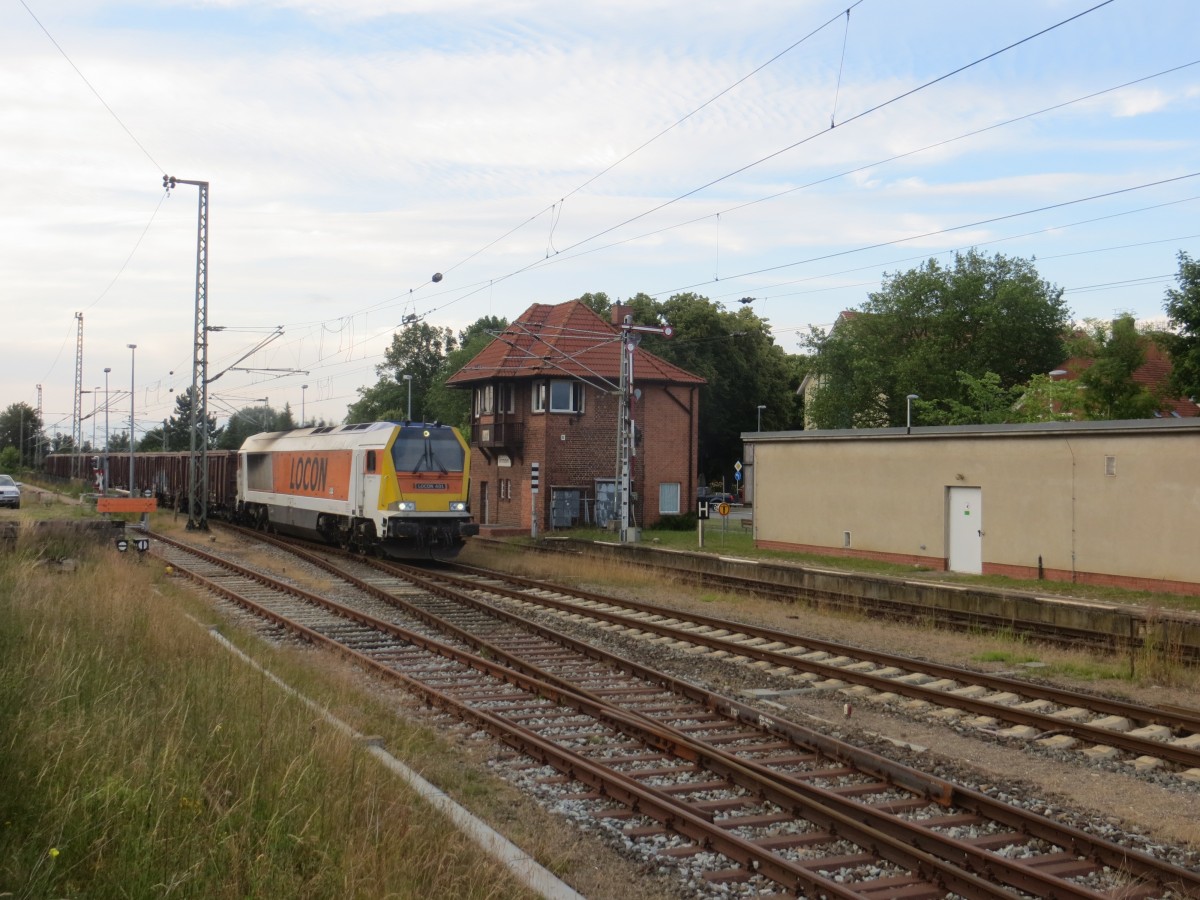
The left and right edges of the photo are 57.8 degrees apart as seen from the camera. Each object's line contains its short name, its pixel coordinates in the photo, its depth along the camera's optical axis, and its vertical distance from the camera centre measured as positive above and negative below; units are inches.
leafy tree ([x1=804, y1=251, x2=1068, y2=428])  2370.8 +318.4
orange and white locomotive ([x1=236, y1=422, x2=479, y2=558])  916.6 -9.7
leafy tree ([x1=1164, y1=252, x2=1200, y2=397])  1305.4 +190.3
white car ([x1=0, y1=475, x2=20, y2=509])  1385.3 -26.9
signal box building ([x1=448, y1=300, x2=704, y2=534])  1521.9 +73.0
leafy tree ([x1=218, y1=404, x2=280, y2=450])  2586.1 +134.1
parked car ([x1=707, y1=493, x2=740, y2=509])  2640.0 -49.5
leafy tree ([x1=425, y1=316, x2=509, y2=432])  3260.3 +264.7
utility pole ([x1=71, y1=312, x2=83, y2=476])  2308.7 +146.3
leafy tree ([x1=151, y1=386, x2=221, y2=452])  3179.1 +124.9
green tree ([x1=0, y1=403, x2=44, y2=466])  3688.5 +158.8
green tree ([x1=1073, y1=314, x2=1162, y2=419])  1749.5 +167.3
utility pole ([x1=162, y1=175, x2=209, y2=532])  1208.8 +139.6
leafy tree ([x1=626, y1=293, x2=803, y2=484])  2373.3 +266.8
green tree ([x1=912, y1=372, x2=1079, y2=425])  1856.5 +149.0
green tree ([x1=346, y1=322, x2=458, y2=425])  3811.5 +397.1
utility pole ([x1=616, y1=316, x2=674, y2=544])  1112.2 +46.5
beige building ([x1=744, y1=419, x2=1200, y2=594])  803.4 -14.2
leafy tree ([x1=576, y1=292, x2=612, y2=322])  2627.5 +432.3
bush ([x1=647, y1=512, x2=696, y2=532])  1573.6 -64.4
